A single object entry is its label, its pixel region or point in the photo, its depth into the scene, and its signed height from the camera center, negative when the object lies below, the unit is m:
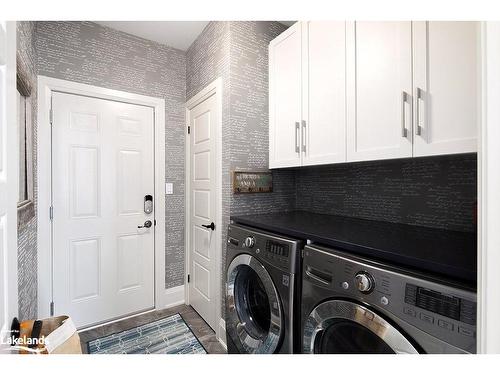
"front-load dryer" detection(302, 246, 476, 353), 0.67 -0.42
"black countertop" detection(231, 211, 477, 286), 0.75 -0.24
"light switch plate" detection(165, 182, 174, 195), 2.38 -0.03
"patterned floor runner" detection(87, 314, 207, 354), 1.78 -1.23
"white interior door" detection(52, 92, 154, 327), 1.94 -0.19
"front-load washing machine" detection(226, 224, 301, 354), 1.18 -0.63
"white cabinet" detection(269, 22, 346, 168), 1.39 +0.59
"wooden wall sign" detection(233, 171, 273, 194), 1.83 +0.03
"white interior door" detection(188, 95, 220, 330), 2.04 -0.22
